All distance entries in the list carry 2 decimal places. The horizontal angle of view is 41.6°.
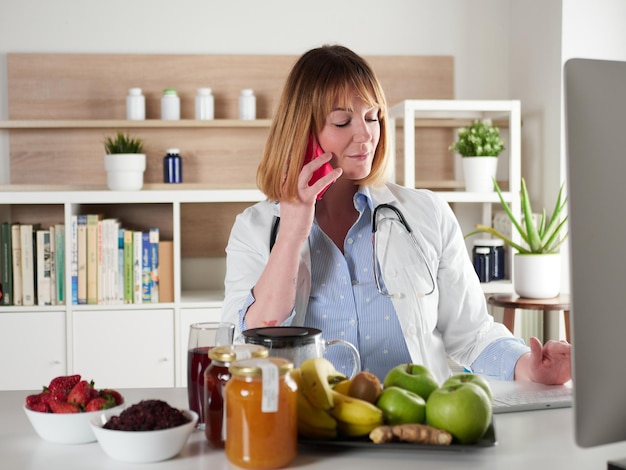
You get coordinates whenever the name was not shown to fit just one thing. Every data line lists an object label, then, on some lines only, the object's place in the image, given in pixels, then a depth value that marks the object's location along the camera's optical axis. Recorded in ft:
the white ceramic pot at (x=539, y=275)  10.07
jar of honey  3.62
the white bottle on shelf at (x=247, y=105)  11.50
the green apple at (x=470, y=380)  4.08
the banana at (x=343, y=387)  4.13
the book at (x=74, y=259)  10.81
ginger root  3.83
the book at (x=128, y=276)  10.96
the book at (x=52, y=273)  10.87
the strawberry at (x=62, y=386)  4.21
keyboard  4.72
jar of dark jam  4.00
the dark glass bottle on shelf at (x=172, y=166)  11.39
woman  6.12
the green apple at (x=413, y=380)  4.13
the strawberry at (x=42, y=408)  4.16
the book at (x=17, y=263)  10.85
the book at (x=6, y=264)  10.83
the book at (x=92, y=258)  10.87
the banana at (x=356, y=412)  3.93
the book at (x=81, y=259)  10.85
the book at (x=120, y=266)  10.93
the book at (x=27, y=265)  10.83
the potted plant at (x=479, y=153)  11.11
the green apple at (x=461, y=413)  3.84
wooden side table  9.73
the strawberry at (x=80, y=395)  4.15
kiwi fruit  4.06
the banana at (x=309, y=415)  3.95
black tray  3.81
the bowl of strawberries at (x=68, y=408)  4.06
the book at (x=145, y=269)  10.98
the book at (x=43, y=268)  10.84
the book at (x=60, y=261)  10.89
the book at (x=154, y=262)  11.00
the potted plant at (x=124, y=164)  10.84
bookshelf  10.81
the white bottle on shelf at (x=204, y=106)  11.43
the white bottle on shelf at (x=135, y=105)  11.33
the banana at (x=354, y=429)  3.93
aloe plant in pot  10.09
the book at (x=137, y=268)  10.94
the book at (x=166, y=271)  11.00
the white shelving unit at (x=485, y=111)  10.89
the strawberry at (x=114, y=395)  4.27
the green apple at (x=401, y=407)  3.97
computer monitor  3.04
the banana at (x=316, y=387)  3.97
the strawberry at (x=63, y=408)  4.10
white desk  3.78
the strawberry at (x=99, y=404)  4.12
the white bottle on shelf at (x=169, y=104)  11.37
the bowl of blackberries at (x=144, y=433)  3.74
